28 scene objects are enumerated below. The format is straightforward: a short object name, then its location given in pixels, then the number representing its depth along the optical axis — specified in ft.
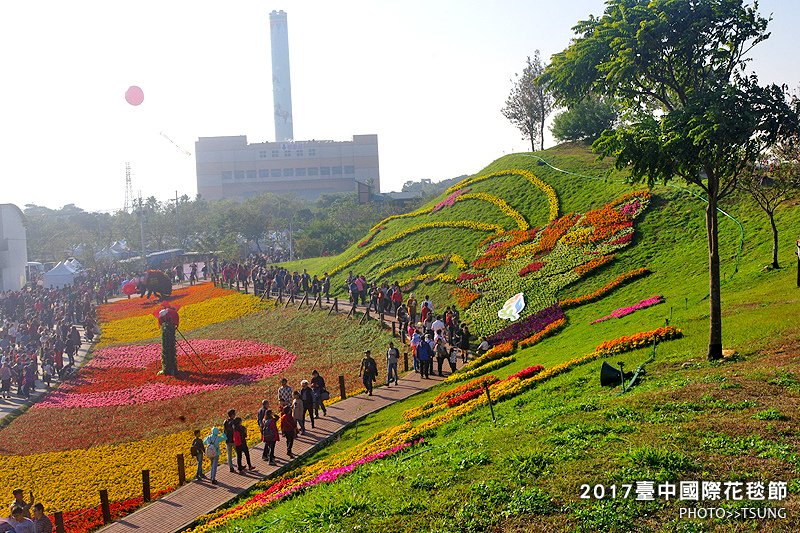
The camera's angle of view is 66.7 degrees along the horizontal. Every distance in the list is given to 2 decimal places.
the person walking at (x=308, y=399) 58.49
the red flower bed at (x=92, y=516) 44.34
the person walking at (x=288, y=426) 52.54
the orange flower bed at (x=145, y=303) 138.00
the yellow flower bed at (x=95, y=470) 50.93
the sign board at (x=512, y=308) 86.69
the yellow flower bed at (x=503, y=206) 123.38
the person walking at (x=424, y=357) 71.20
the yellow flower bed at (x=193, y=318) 118.32
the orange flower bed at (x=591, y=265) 91.91
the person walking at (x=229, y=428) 49.85
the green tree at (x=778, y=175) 72.17
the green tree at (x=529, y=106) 177.27
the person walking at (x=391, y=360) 70.13
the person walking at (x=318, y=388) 60.90
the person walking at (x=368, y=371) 66.64
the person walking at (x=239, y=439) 49.67
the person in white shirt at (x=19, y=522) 36.22
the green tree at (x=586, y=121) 159.43
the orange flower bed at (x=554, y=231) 108.55
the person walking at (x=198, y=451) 50.29
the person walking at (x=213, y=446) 48.91
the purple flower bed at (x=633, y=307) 72.49
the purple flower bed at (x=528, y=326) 78.48
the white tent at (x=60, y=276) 171.32
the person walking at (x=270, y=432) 51.34
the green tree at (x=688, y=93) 40.06
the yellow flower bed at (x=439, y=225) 127.51
